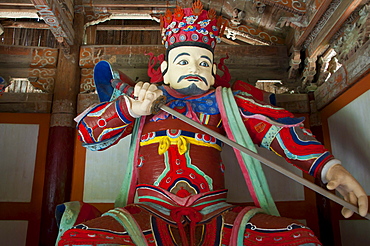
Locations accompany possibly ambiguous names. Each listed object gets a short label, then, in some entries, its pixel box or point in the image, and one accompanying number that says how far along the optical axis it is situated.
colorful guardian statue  1.87
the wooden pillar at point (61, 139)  3.23
